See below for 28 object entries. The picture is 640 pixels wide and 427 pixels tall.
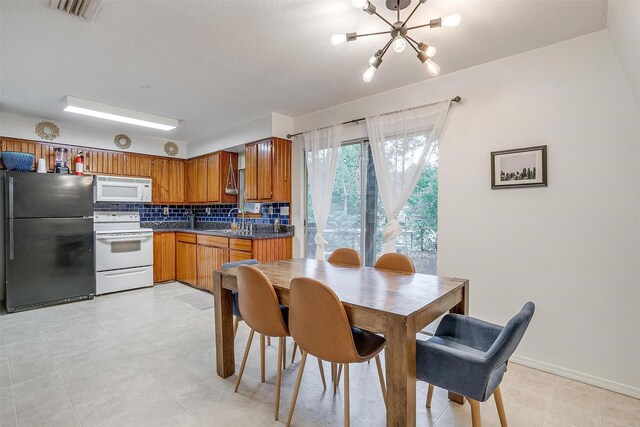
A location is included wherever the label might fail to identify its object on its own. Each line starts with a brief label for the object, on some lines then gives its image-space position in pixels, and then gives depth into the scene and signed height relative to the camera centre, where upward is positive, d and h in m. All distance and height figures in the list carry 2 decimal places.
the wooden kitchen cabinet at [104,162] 4.72 +0.77
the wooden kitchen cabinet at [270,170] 4.18 +0.56
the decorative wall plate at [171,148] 5.56 +1.14
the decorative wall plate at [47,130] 4.29 +1.14
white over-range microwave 4.72 +0.35
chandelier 1.65 +1.01
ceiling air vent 1.90 +1.29
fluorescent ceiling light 3.54 +1.22
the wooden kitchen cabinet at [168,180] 5.41 +0.56
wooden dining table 1.34 -0.48
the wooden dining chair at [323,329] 1.51 -0.60
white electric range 4.44 -0.62
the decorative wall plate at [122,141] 4.98 +1.14
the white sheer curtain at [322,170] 3.78 +0.50
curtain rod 2.83 +1.03
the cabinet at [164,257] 5.13 -0.77
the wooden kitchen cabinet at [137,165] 5.07 +0.77
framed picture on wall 2.46 +0.35
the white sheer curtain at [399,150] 3.02 +0.62
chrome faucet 5.05 -0.22
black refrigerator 3.76 -0.35
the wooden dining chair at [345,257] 2.77 -0.43
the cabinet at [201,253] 4.03 -0.61
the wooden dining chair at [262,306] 1.84 -0.58
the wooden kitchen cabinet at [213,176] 5.07 +0.59
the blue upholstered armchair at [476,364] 1.29 -0.70
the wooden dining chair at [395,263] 2.43 -0.43
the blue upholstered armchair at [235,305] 2.42 -0.74
